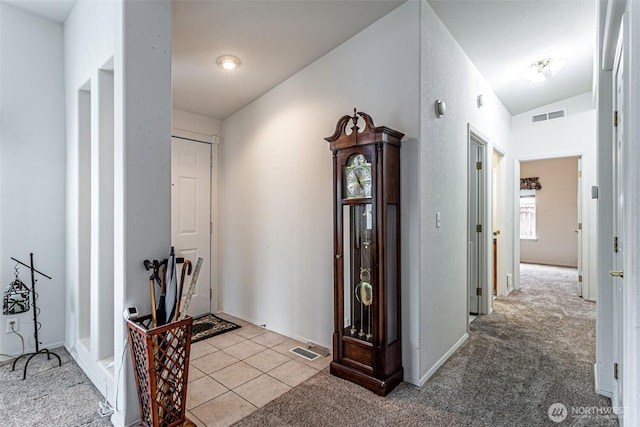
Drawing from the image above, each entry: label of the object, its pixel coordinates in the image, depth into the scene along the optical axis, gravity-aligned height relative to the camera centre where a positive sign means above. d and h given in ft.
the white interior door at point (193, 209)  12.04 +0.21
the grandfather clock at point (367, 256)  6.91 -0.96
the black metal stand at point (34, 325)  8.29 -2.90
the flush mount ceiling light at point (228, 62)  9.01 +4.33
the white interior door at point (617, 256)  5.56 -0.82
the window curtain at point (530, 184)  25.30 +2.31
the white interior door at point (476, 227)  12.39 -0.53
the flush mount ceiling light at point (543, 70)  10.98 +4.98
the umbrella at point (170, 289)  5.65 -1.32
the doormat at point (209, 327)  10.58 -3.93
